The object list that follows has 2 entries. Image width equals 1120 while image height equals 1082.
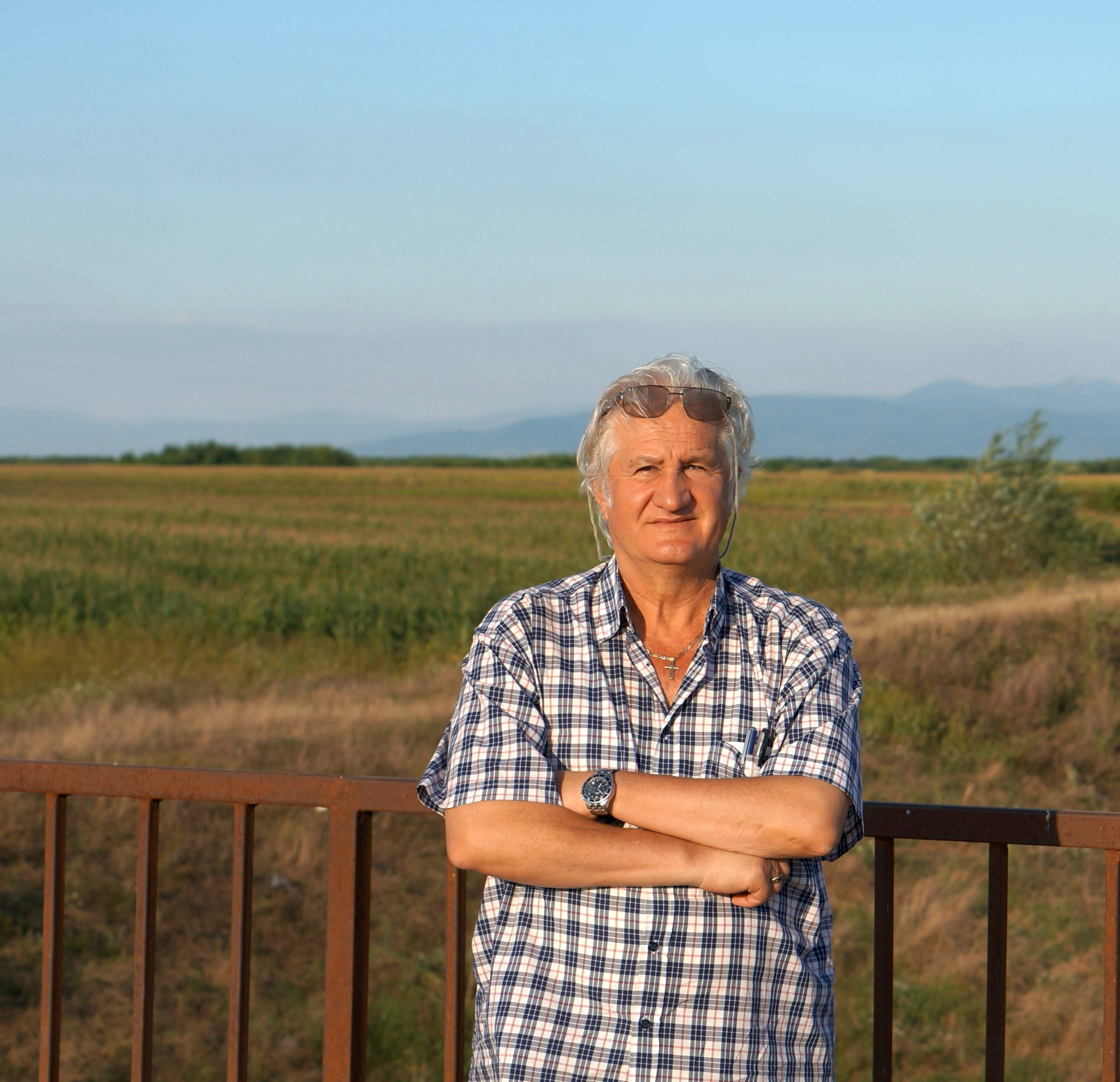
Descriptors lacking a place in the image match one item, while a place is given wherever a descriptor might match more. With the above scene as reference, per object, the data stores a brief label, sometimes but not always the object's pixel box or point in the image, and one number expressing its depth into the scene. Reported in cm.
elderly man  180
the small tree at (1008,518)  2250
